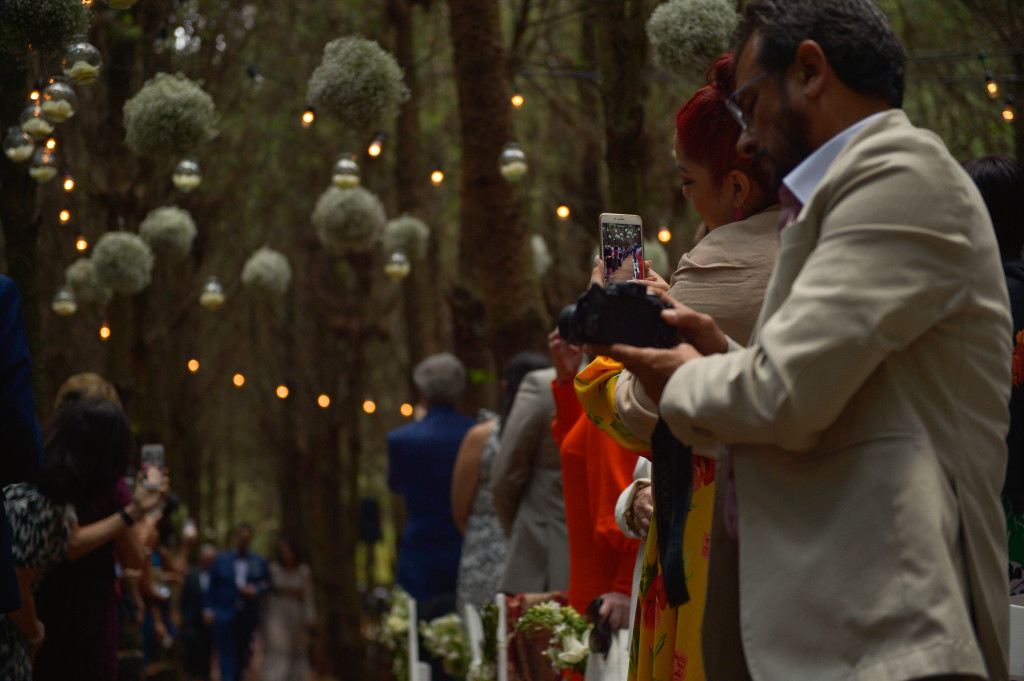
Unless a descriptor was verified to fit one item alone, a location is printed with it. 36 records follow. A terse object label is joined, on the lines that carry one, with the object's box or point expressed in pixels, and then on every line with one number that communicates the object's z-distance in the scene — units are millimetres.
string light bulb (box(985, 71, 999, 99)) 6962
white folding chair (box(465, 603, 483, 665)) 6422
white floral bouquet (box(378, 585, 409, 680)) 7883
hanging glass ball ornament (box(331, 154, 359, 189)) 7629
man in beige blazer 1711
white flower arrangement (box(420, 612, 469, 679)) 6766
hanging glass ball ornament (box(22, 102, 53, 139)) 5066
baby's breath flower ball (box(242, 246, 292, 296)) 11672
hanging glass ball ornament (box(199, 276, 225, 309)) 9844
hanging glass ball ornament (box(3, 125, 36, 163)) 5215
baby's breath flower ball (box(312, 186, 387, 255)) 9969
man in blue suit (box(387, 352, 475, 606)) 7984
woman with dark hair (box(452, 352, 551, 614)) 7105
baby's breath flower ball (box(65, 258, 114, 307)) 9734
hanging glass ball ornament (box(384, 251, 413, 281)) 10312
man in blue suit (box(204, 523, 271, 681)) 17031
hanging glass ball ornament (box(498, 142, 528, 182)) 7625
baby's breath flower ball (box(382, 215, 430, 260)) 11789
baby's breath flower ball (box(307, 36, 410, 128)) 6254
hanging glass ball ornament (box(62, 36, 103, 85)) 4883
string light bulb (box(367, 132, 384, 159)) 7090
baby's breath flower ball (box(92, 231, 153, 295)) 8539
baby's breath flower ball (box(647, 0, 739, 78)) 5281
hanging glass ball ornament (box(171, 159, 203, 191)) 7656
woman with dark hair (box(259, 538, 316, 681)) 16703
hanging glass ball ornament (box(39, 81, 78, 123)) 5168
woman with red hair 2564
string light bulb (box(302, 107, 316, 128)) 6590
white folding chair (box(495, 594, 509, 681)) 5047
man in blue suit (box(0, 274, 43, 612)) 3391
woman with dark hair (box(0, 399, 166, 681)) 4207
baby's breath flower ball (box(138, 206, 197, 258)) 9383
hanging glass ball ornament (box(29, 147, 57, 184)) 6004
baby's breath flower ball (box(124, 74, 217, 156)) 6398
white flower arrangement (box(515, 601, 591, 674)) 4484
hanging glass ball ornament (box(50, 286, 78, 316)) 9234
